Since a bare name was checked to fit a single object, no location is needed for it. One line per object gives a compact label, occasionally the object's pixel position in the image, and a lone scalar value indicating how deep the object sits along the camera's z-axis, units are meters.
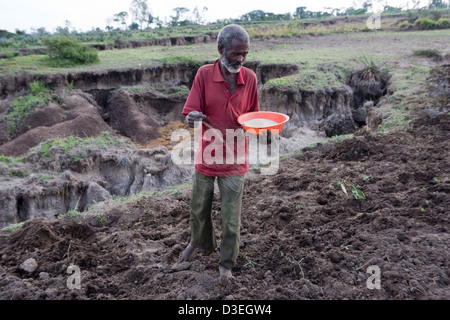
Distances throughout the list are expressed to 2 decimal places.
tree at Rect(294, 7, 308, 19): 41.81
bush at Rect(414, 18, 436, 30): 20.01
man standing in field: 2.65
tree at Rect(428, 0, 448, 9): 45.30
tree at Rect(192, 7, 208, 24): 43.99
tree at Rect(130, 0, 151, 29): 41.81
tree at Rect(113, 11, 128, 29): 41.28
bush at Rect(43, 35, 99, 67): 12.86
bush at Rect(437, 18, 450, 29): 19.60
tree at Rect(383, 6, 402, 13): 39.29
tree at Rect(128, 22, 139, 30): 43.28
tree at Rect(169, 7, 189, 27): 40.23
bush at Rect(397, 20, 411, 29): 20.92
